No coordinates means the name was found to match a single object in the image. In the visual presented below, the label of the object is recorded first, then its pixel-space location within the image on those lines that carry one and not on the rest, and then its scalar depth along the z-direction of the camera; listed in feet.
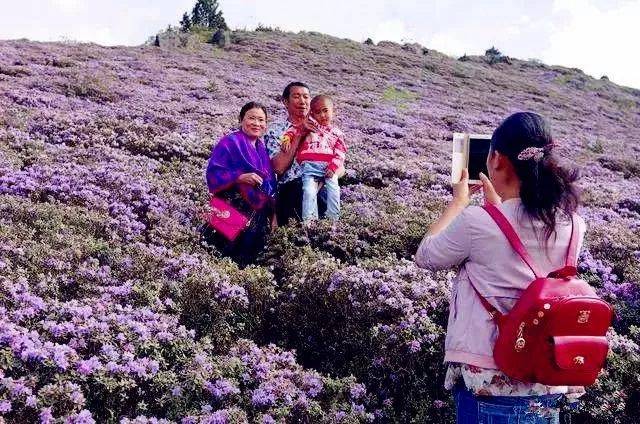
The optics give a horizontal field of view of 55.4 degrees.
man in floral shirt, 24.26
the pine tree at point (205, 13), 191.31
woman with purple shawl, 23.85
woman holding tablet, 9.23
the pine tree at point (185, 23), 162.81
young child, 24.48
